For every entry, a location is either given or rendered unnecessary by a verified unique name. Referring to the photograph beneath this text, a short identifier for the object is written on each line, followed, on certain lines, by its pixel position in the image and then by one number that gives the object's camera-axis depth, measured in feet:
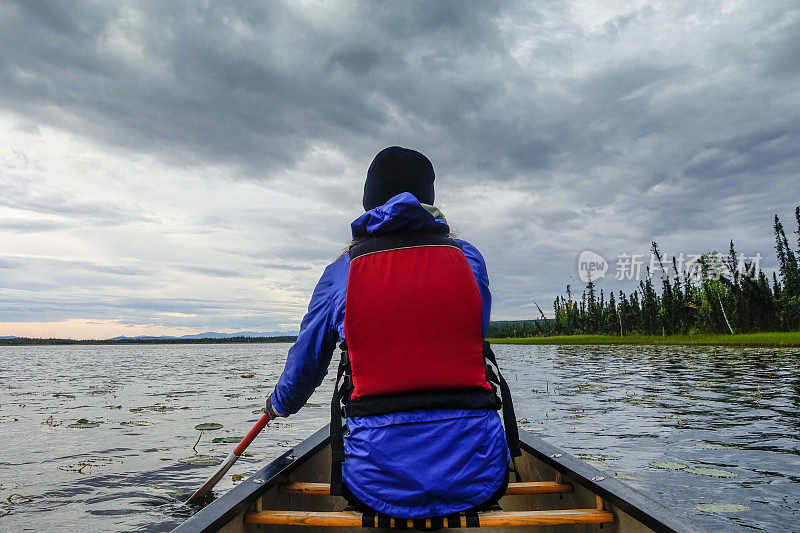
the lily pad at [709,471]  20.74
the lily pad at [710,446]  25.26
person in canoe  7.85
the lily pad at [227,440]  29.15
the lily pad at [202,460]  25.49
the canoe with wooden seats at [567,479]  8.26
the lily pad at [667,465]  22.22
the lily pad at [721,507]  17.02
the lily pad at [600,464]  22.61
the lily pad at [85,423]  35.90
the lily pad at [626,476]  20.97
